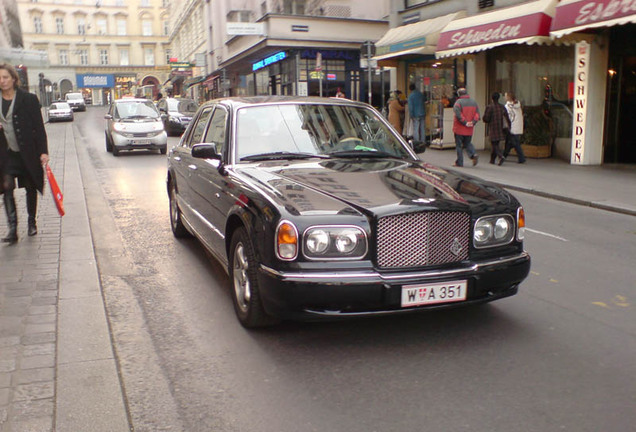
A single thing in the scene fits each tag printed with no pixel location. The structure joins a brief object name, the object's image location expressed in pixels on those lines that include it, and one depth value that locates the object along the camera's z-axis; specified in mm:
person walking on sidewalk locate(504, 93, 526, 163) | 15023
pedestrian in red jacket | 14370
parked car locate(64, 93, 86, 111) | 64956
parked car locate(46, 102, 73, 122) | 44719
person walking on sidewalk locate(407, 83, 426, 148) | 18375
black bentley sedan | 3717
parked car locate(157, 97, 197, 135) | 27281
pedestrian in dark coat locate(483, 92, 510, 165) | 14883
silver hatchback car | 18578
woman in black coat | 6738
